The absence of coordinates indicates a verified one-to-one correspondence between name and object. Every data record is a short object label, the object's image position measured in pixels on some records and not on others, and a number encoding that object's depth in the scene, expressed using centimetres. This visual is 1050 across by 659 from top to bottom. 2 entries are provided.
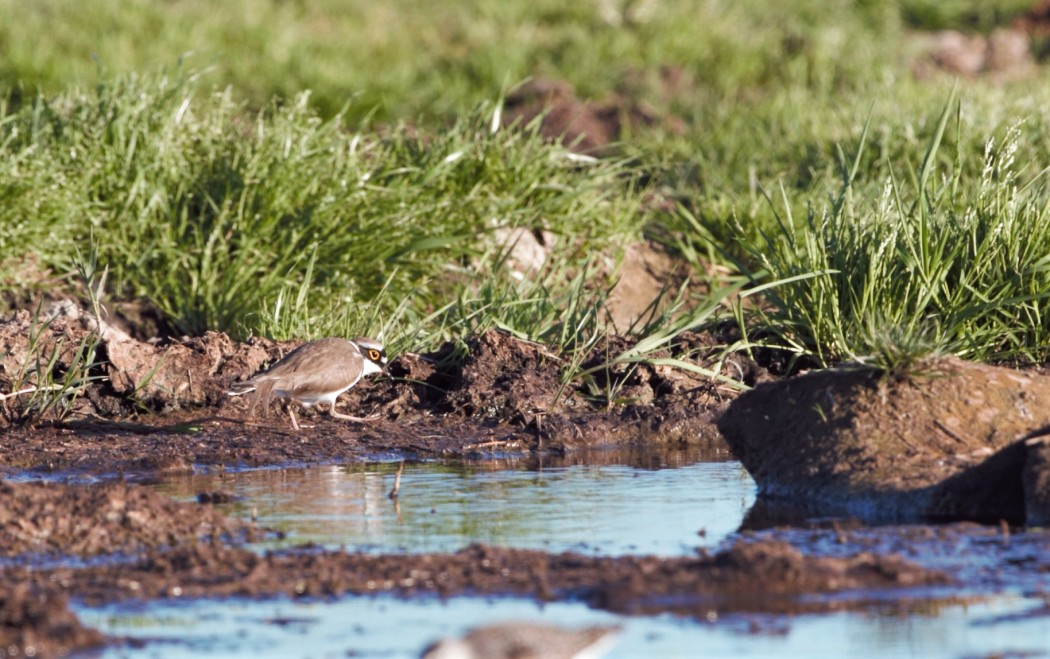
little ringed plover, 1408
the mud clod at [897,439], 1062
